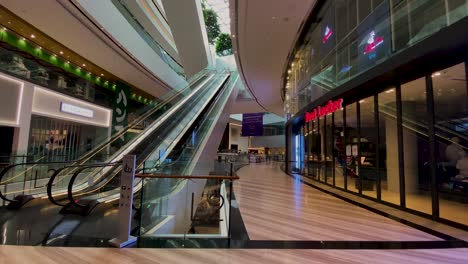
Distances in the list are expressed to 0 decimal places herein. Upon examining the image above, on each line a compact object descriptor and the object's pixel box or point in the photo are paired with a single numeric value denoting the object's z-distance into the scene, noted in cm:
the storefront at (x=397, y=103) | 407
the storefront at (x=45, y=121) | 774
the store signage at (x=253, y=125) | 2111
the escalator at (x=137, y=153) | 462
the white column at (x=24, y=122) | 812
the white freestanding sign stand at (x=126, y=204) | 305
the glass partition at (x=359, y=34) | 421
